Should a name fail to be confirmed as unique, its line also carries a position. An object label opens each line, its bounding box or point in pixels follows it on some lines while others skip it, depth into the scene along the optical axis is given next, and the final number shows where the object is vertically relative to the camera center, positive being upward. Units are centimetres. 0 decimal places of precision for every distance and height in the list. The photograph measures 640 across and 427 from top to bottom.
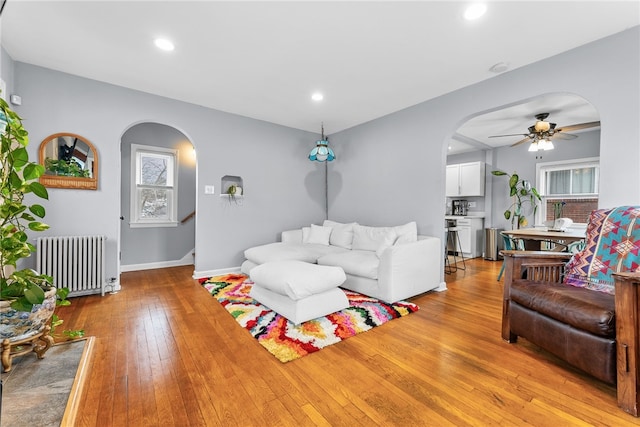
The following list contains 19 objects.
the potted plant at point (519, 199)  525 +29
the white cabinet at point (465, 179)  603 +77
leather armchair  147 -55
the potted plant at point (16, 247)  163 -25
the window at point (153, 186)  454 +38
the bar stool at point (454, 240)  592 -62
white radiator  290 -61
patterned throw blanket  189 -26
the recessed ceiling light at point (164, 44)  248 +154
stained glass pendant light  409 +88
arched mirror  302 +52
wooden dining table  322 -29
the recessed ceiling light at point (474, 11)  202 +155
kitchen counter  598 -7
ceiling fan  389 +119
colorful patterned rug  210 -103
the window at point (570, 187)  488 +51
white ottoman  239 -72
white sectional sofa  298 -59
